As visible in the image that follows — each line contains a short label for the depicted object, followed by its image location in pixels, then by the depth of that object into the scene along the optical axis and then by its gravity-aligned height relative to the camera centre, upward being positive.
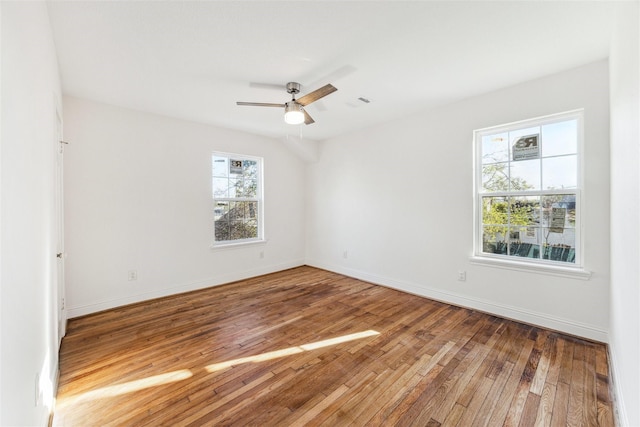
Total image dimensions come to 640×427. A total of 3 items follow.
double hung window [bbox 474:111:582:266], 2.70 +0.22
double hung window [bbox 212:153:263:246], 4.39 +0.24
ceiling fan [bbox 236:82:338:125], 2.55 +1.05
